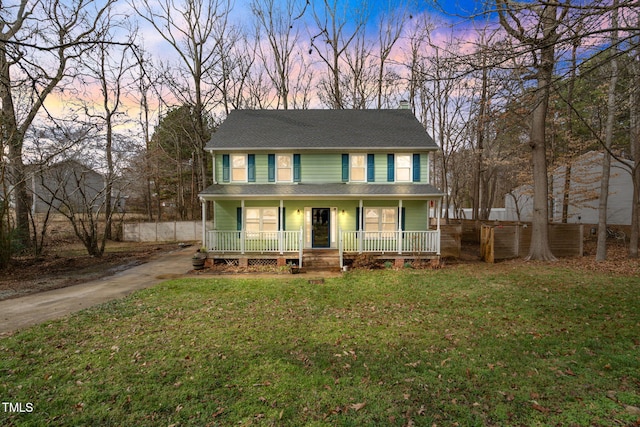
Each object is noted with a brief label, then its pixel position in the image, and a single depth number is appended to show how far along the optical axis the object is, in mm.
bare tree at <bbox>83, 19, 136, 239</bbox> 13633
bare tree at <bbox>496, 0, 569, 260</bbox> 11758
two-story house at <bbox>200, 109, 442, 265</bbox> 12516
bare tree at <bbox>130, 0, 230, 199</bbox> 18641
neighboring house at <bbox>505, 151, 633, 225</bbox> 16875
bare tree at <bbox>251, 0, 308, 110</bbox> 22703
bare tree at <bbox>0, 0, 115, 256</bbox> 8953
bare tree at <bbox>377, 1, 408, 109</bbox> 21703
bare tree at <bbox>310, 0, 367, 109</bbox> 21922
